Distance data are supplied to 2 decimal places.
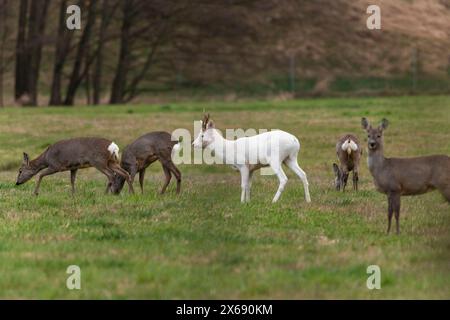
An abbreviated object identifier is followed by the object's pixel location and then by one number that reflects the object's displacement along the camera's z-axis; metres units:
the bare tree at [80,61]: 47.42
